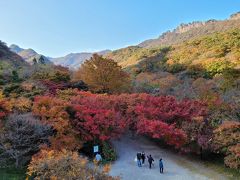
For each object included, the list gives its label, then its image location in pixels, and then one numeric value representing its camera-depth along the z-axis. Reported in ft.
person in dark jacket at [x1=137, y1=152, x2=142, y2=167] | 42.70
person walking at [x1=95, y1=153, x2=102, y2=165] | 42.34
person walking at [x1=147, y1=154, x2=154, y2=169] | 42.21
